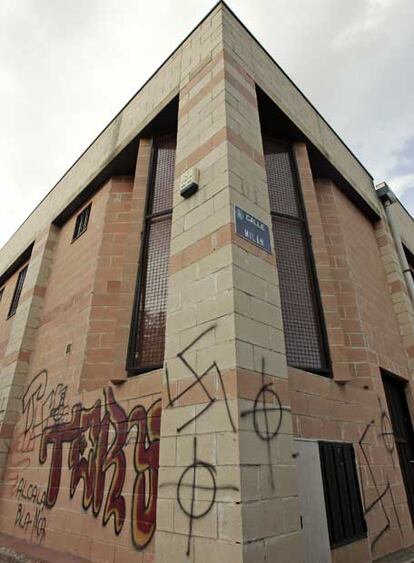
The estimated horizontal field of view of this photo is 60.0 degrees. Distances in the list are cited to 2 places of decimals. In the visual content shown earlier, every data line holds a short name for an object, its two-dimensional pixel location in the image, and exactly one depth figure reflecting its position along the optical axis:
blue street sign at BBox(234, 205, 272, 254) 3.95
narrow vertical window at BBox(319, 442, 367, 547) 3.82
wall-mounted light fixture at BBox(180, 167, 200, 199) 4.48
